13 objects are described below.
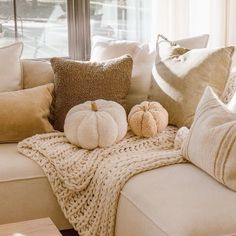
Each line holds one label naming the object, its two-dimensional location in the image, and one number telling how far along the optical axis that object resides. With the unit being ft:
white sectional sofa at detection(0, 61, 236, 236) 5.20
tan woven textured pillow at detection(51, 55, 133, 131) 8.36
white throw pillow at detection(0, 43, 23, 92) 8.68
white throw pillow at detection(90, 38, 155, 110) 8.89
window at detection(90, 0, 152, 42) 11.35
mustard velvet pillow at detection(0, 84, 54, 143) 7.98
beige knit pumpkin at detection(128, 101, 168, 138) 7.75
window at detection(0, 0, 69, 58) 10.78
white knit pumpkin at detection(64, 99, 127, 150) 7.41
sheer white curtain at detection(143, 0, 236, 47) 10.41
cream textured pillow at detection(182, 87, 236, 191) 5.81
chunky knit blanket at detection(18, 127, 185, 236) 6.51
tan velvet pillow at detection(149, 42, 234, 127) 8.02
